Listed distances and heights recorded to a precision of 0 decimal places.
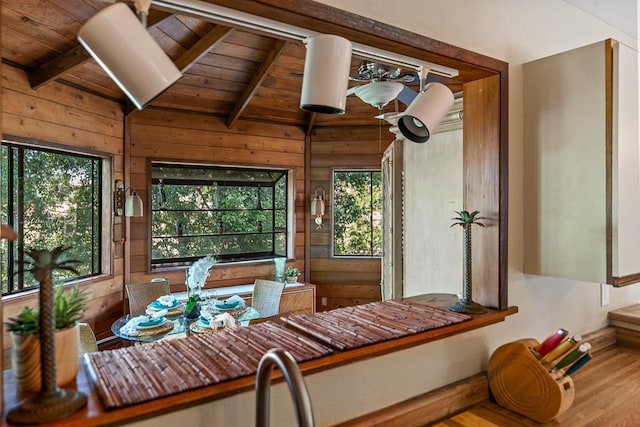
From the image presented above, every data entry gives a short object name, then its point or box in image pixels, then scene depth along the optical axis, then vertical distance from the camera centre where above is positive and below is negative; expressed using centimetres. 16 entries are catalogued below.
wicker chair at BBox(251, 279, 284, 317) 369 -81
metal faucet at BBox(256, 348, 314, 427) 64 -31
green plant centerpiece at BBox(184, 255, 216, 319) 311 -50
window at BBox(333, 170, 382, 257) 507 -1
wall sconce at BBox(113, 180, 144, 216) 365 +9
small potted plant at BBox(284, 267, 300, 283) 461 -73
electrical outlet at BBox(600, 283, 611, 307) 182 -38
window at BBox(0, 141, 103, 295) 290 +7
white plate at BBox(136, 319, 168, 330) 262 -76
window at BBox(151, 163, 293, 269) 425 -1
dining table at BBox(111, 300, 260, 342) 262 -80
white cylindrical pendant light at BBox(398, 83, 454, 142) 111 +30
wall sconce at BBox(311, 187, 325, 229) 477 +9
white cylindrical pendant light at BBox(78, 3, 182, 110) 70 +29
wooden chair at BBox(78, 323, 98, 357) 231 -76
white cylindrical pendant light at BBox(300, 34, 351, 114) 88 +31
